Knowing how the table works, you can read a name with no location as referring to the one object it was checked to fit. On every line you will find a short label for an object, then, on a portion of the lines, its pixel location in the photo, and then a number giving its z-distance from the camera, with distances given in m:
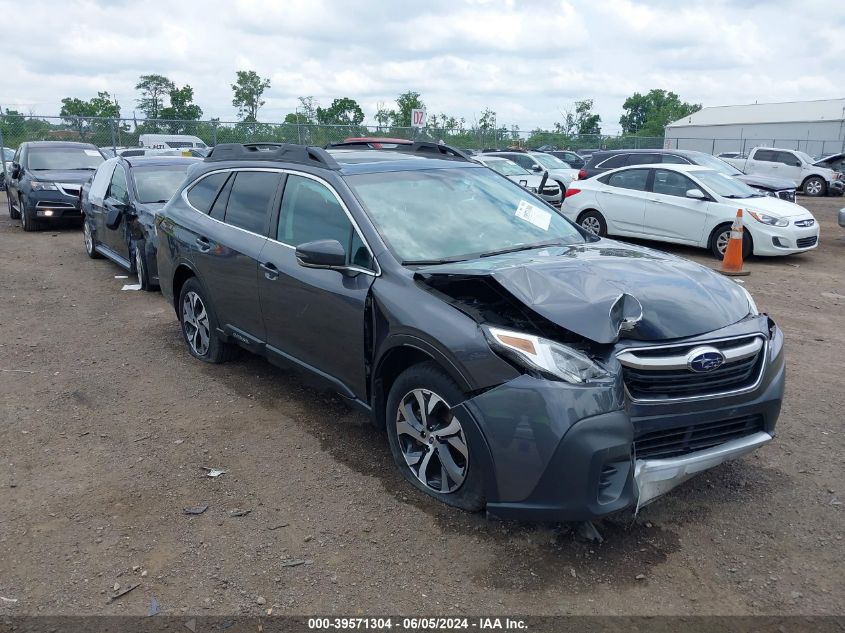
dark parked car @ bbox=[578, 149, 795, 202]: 15.28
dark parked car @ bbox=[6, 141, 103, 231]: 13.47
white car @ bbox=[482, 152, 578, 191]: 18.94
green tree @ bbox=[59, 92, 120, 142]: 52.85
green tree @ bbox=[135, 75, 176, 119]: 54.75
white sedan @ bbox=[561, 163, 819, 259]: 10.91
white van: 22.49
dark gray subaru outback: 3.00
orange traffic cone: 10.10
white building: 48.91
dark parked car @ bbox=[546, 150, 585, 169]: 28.03
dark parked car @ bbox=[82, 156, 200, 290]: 8.48
